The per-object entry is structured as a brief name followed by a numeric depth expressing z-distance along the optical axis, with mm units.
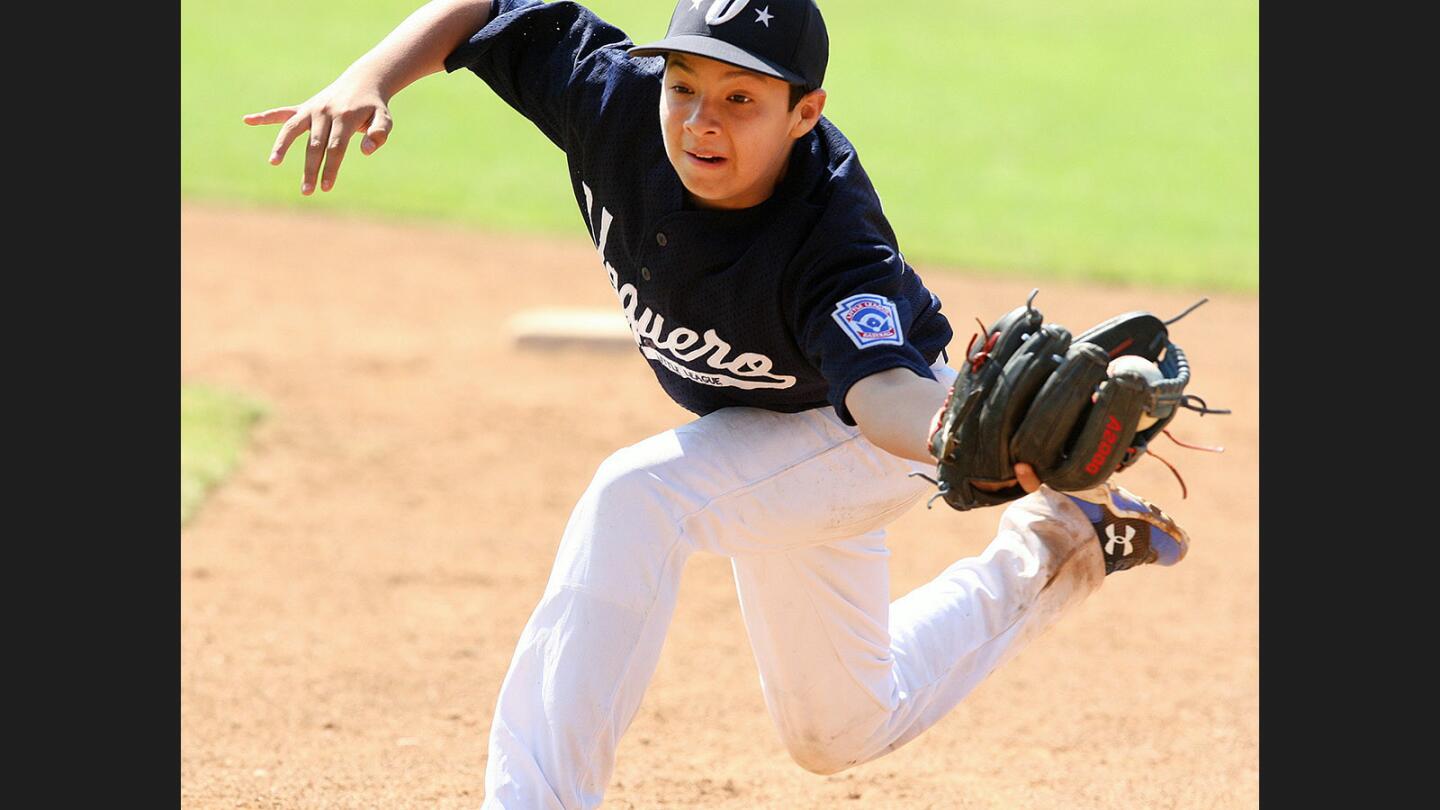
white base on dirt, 17281
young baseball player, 6102
